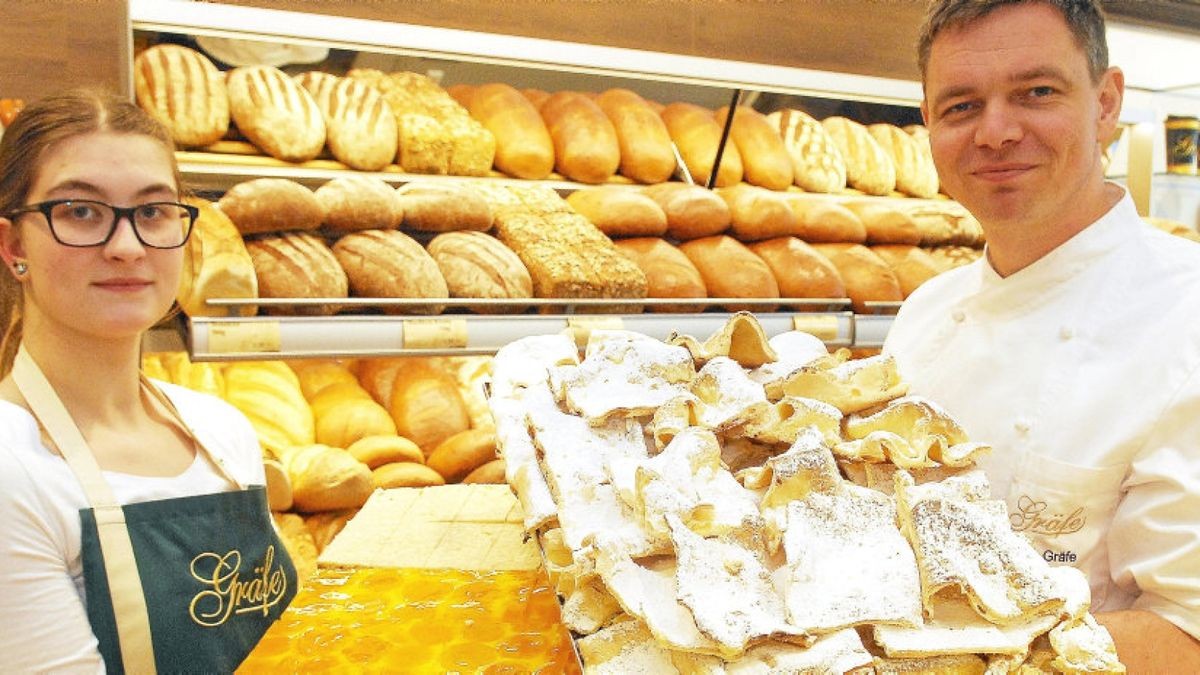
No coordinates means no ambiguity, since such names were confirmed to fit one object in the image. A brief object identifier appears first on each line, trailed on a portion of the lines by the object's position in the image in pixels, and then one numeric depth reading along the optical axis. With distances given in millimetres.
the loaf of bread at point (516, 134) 2756
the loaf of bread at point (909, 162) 3375
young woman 1124
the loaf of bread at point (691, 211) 2789
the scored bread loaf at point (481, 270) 2315
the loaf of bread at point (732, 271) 2658
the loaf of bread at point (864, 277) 2811
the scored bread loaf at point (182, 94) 2277
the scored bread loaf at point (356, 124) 2510
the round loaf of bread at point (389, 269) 2234
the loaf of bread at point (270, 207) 2203
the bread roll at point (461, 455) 2385
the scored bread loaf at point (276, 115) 2398
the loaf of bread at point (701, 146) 3086
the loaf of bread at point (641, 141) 2957
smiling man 1183
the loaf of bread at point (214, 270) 1979
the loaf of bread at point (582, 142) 2844
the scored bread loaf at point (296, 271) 2129
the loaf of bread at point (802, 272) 2734
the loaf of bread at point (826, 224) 2969
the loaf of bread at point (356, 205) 2324
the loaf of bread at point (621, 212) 2689
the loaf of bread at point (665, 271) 2562
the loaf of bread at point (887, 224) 3076
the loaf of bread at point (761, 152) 3119
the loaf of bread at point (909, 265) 2901
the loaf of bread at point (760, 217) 2865
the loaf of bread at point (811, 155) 3211
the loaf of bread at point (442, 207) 2457
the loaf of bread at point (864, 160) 3303
